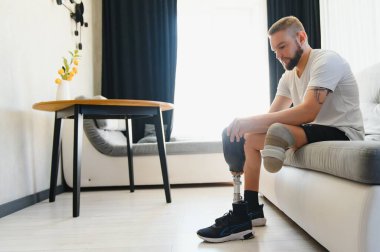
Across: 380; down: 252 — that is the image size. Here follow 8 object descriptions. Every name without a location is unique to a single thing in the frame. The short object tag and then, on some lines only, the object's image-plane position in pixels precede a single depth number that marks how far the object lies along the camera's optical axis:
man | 1.18
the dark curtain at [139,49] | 3.79
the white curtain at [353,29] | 2.96
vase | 2.32
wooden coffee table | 1.69
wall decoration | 2.98
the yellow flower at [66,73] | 2.42
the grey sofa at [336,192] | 0.75
